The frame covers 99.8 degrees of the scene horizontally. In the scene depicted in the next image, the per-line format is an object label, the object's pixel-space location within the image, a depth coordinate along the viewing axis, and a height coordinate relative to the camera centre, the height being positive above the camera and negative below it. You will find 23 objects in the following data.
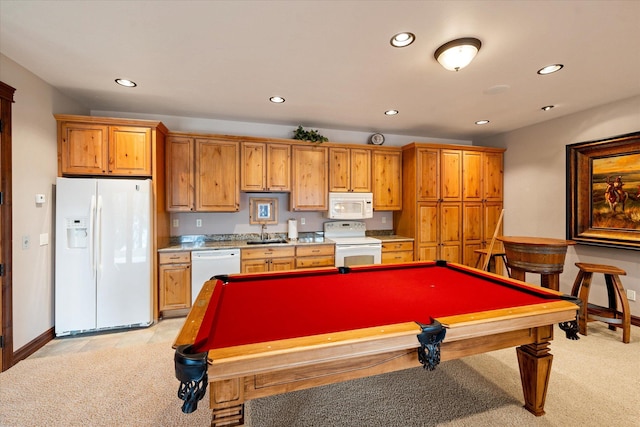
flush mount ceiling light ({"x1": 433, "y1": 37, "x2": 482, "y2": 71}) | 1.97 +1.21
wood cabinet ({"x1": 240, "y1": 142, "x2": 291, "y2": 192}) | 3.79 +0.68
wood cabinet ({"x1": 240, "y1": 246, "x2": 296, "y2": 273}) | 3.54 -0.60
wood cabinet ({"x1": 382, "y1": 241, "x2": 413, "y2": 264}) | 4.07 -0.58
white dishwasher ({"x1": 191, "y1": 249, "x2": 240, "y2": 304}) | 3.36 -0.63
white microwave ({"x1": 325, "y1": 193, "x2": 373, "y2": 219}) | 4.12 +0.12
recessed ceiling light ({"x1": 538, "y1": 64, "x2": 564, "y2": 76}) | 2.37 +1.30
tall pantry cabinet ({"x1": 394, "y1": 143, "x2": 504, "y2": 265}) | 4.20 +0.24
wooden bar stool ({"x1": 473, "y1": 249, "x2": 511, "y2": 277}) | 3.78 -0.71
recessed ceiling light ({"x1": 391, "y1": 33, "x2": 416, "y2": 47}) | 1.93 +1.28
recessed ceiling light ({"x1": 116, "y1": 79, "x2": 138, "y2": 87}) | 2.64 +1.33
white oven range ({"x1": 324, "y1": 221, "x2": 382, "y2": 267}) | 3.86 -0.54
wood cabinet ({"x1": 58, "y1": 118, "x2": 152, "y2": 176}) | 2.94 +0.74
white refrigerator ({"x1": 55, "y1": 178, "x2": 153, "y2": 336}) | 2.81 -0.43
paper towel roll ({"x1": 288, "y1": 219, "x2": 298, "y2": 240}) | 4.12 -0.24
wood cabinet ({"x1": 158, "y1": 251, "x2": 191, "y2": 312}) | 3.26 -0.81
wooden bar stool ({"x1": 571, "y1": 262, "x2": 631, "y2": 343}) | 2.65 -0.93
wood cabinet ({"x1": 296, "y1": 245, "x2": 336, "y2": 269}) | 3.74 -0.59
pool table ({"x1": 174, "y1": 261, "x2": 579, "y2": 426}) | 1.07 -0.54
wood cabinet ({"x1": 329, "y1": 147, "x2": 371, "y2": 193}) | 4.13 +0.69
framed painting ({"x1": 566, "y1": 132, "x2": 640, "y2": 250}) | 3.04 +0.26
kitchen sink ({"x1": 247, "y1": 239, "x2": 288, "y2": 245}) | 3.77 -0.39
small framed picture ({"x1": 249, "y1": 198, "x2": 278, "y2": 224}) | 4.07 +0.05
